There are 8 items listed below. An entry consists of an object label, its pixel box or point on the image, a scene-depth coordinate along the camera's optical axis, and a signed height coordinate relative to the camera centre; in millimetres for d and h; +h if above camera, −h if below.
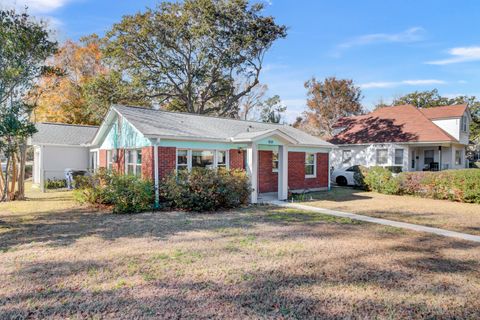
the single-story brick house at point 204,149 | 12805 +655
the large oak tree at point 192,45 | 24609 +9936
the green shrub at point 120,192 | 11070 -1120
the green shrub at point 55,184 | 19825 -1415
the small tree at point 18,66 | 10172 +3587
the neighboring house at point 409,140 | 22812 +1704
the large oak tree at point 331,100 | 38031 +7929
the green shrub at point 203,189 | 11438 -1035
